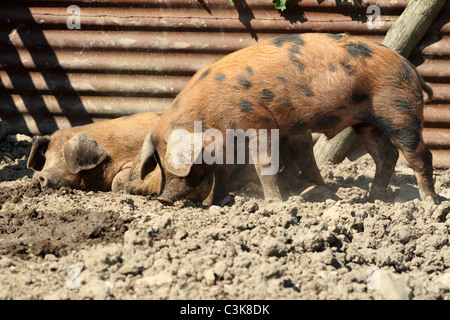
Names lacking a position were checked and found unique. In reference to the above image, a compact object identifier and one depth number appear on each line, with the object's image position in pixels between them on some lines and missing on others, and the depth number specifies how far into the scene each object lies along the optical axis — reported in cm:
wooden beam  1160
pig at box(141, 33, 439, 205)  936
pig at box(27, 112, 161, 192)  1068
